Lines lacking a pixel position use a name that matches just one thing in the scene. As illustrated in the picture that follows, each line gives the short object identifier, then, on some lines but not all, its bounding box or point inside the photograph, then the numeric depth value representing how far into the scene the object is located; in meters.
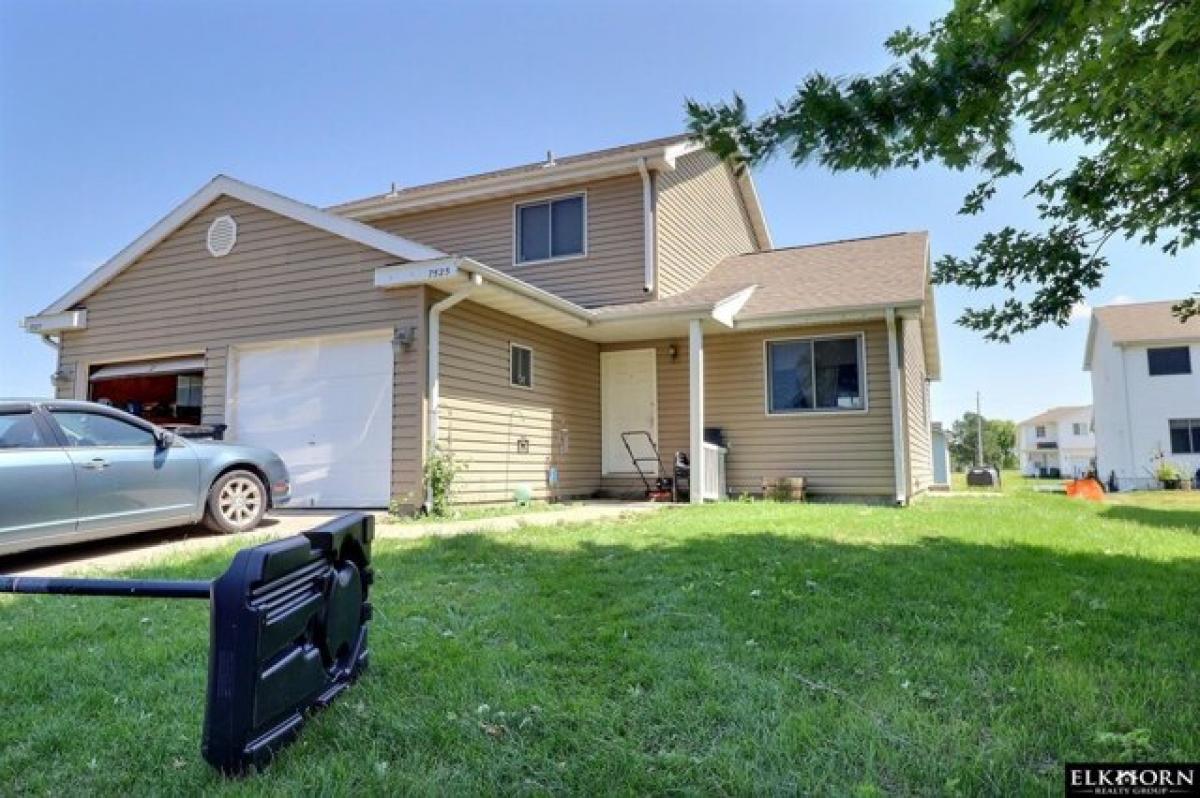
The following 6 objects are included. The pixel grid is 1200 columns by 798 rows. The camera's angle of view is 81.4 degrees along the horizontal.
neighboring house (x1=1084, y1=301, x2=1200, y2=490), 23.08
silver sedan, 5.07
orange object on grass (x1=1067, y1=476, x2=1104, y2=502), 14.06
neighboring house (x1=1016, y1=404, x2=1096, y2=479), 50.19
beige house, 8.51
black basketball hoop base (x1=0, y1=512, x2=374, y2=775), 1.90
